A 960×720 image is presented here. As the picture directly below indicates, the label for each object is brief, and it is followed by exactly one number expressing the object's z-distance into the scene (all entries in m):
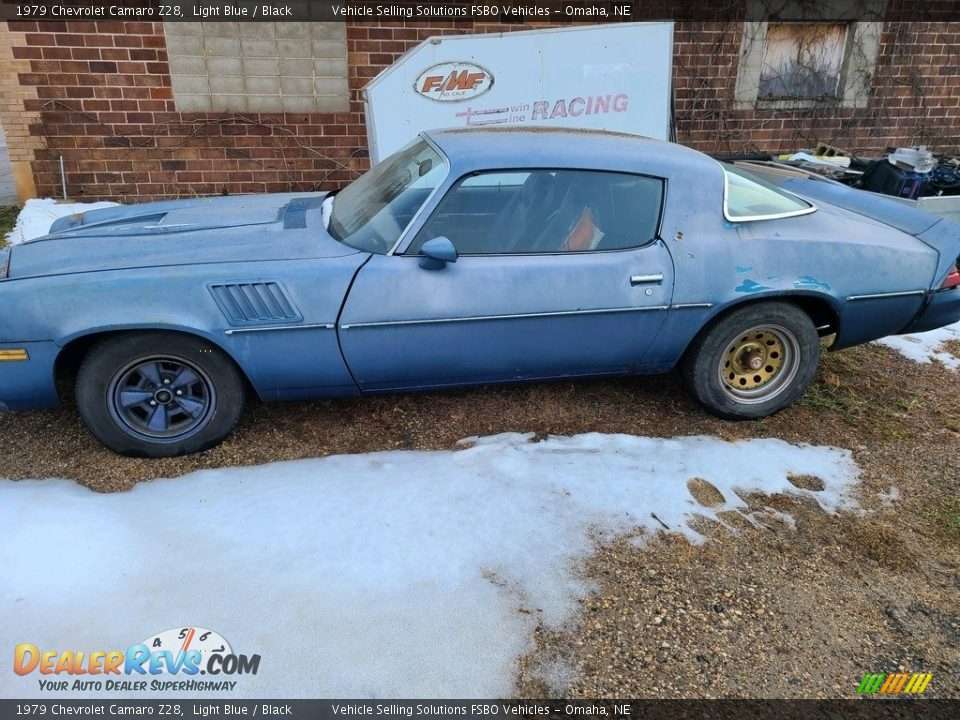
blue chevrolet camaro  3.02
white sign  6.15
